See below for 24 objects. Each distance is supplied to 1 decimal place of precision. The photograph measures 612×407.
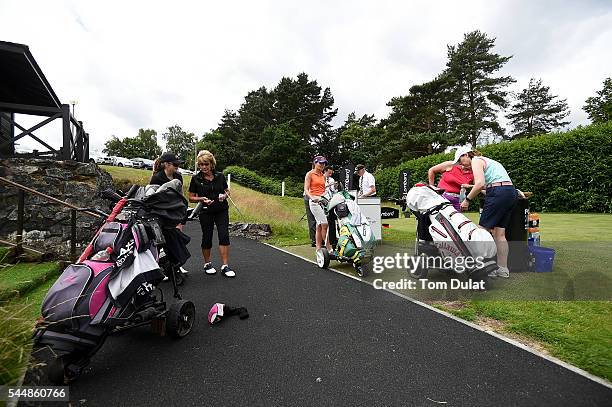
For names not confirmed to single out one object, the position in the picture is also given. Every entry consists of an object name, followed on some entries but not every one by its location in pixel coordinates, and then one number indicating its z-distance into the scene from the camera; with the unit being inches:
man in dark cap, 300.5
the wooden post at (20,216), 193.0
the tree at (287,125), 1733.5
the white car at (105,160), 1386.8
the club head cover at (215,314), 121.6
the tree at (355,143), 1765.5
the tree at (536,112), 1563.7
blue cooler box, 168.9
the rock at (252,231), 363.0
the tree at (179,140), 3567.9
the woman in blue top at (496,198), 159.8
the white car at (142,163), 1528.7
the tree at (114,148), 3296.5
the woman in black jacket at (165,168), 169.5
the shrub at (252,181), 1076.5
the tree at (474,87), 1247.5
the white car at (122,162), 1455.5
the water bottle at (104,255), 86.4
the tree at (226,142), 1934.1
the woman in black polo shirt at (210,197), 178.9
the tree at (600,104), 1414.6
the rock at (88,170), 280.4
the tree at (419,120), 1282.0
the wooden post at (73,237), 203.2
